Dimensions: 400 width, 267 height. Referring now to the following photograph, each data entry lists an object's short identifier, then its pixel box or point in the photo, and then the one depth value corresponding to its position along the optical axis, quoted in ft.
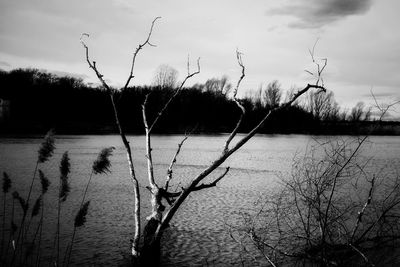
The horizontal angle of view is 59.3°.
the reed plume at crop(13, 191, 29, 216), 13.42
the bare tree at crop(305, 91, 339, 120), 344.69
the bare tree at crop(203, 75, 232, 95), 346.78
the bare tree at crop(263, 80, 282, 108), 340.88
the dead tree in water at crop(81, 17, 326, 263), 16.57
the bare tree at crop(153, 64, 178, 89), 274.89
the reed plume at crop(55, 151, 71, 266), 13.48
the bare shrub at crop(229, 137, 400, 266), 19.20
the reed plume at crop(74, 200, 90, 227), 12.88
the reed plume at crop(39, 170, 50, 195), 13.69
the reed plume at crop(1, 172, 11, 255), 14.48
